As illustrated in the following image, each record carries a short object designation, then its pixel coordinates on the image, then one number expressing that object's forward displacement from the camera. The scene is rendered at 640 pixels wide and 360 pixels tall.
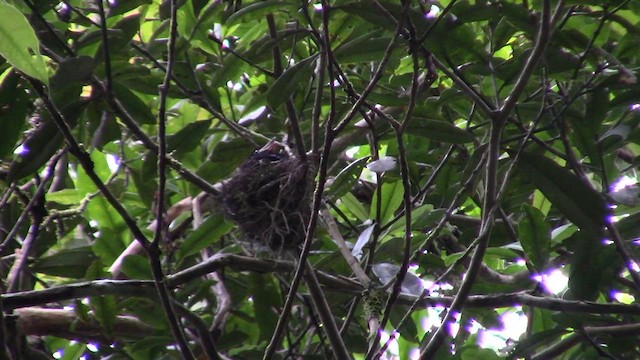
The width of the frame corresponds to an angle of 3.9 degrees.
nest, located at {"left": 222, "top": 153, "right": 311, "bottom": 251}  11.49
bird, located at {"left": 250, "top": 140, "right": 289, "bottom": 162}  11.55
